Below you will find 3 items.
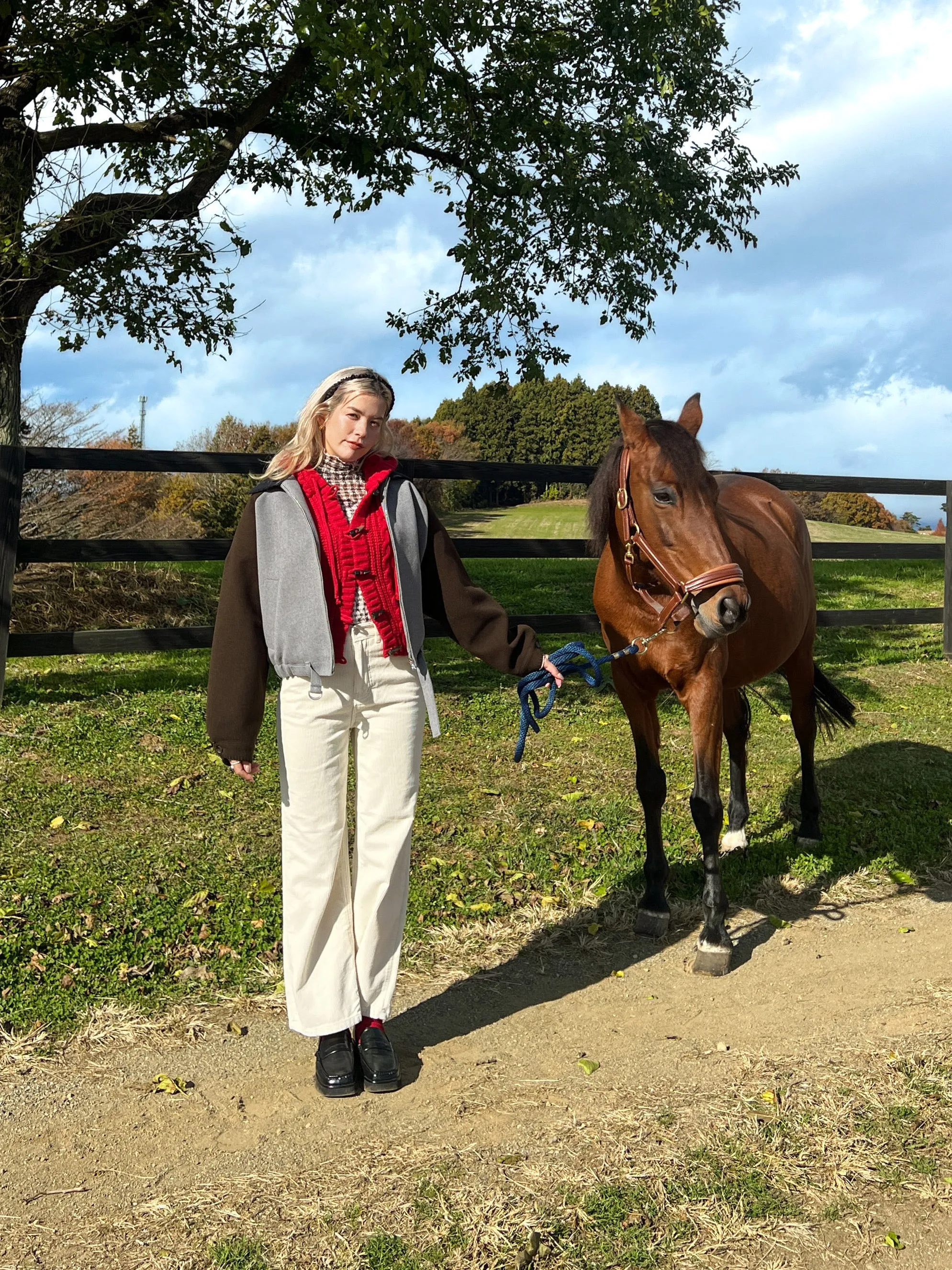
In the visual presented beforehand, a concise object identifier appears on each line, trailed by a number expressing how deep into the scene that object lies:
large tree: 8.44
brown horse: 4.15
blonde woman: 3.31
